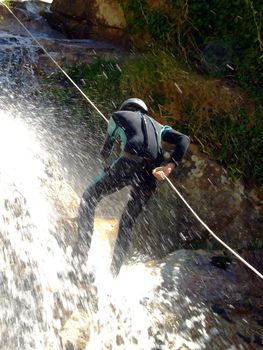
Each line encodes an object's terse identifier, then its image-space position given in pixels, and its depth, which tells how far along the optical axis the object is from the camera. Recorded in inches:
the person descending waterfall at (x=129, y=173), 173.9
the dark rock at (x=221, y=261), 203.0
